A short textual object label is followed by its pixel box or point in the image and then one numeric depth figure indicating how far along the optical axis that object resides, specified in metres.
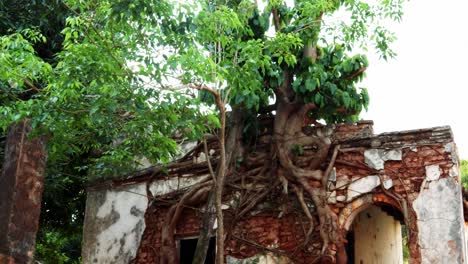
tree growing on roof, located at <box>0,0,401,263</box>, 6.38
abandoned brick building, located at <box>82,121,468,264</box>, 7.48
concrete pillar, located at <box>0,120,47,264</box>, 6.50
